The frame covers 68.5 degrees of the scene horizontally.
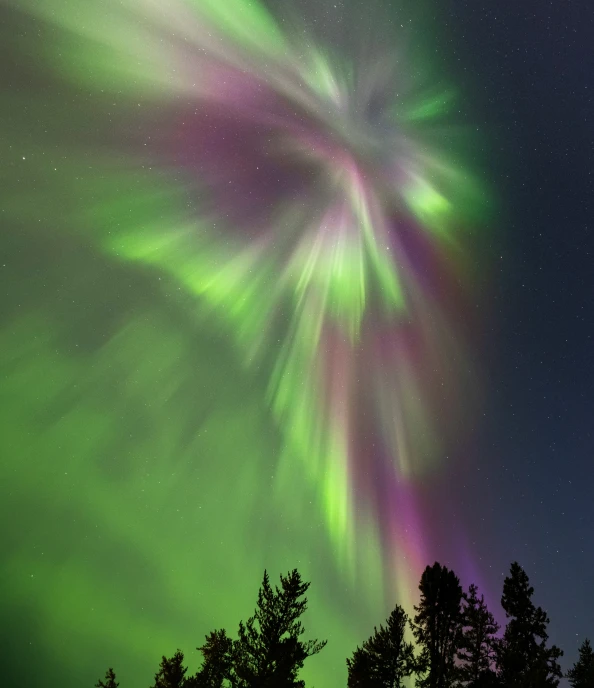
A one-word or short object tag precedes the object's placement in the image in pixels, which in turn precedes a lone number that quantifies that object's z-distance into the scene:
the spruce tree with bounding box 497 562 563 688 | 18.12
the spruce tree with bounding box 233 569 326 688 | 18.96
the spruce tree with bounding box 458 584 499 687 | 19.73
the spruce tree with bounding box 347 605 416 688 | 20.53
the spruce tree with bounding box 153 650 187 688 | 28.19
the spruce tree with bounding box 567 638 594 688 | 22.31
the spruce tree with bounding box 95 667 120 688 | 32.22
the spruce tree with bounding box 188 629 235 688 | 25.92
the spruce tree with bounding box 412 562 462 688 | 19.97
